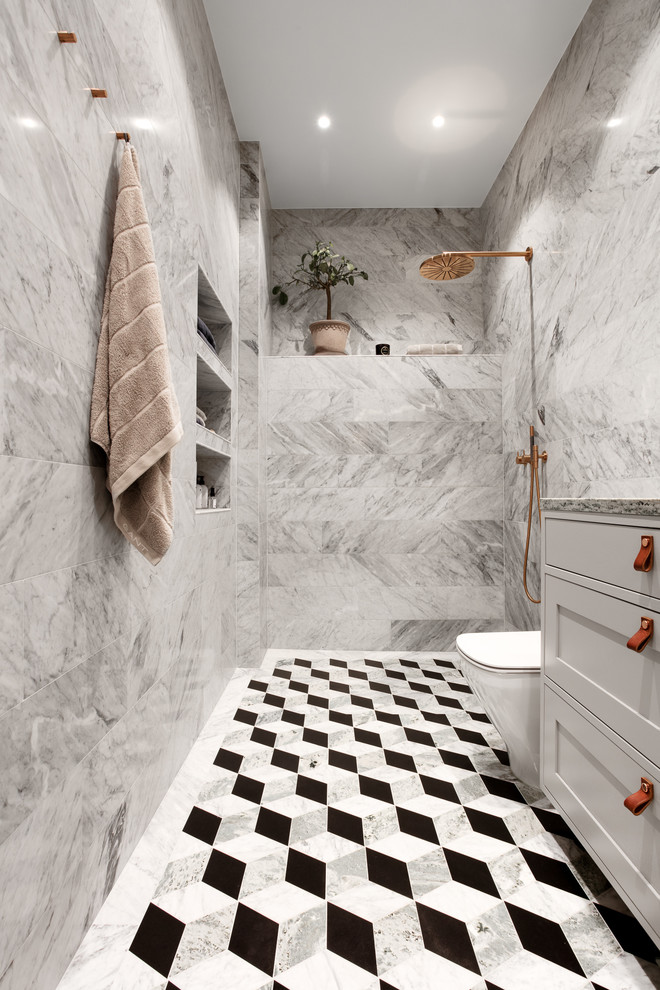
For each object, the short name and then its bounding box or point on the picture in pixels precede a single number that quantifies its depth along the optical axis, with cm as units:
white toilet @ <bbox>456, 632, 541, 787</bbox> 147
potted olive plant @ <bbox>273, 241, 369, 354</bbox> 311
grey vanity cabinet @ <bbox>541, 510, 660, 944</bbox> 88
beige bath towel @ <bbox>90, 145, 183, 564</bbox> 104
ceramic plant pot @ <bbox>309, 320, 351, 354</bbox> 314
